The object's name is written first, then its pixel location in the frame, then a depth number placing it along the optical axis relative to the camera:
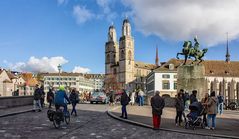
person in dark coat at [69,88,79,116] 12.99
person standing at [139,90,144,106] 22.39
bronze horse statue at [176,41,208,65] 19.73
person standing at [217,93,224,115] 16.44
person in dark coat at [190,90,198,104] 10.48
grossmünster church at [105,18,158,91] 98.66
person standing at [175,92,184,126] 9.93
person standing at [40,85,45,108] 16.27
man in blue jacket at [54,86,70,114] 9.73
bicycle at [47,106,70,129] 9.21
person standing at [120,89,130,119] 12.03
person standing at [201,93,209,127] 9.43
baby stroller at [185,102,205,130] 9.24
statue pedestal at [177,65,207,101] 17.85
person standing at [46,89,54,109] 16.13
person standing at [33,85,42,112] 15.22
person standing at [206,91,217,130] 9.24
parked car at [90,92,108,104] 25.56
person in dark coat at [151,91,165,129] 9.13
